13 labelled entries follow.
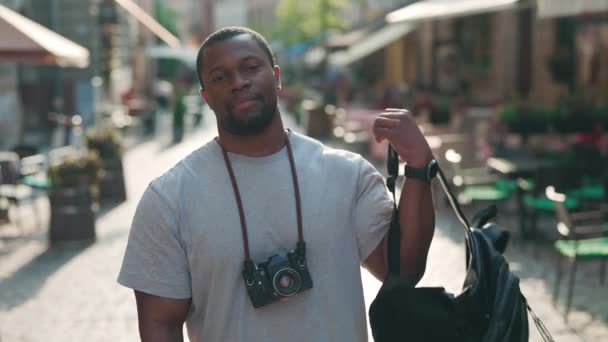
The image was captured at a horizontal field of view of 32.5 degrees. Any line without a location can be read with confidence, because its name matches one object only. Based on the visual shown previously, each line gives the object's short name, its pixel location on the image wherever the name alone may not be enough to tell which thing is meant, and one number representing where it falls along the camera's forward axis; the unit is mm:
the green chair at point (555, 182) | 10695
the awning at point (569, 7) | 8988
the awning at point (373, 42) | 30250
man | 2516
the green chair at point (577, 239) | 7355
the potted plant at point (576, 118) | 12023
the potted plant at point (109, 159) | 14070
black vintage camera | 2459
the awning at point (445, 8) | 11125
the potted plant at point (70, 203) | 10781
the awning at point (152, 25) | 9930
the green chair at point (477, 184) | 10812
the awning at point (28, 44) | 10266
